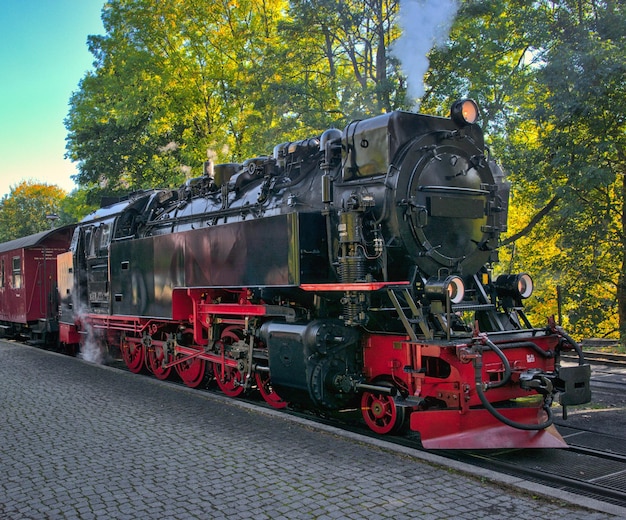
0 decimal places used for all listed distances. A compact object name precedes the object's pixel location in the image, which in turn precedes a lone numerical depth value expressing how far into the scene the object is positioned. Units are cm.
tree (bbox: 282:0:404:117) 1462
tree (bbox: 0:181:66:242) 4659
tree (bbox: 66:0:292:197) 2036
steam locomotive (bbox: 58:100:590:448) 548
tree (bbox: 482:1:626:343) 1193
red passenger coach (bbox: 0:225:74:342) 1512
